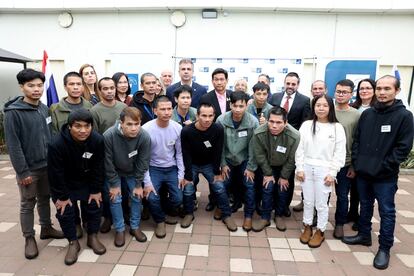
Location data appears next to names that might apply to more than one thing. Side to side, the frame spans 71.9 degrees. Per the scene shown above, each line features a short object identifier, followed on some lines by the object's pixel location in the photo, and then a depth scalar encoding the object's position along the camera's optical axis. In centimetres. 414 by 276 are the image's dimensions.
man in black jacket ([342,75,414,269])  272
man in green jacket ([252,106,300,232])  324
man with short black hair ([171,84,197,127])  360
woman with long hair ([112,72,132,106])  385
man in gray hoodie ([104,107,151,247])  293
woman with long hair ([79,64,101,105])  373
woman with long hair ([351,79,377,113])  346
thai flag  480
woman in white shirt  303
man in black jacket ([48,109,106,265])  263
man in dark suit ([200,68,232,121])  409
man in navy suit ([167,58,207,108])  436
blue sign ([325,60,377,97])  618
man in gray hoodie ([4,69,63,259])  266
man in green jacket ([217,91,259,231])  352
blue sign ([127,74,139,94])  667
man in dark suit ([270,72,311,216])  400
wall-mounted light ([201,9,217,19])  696
